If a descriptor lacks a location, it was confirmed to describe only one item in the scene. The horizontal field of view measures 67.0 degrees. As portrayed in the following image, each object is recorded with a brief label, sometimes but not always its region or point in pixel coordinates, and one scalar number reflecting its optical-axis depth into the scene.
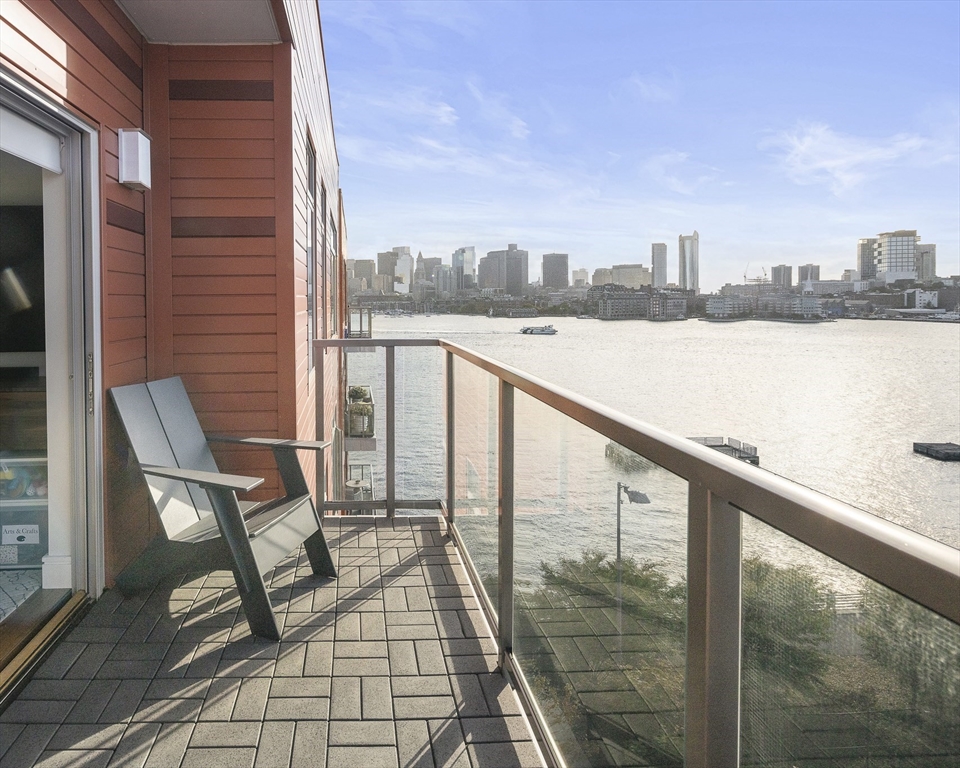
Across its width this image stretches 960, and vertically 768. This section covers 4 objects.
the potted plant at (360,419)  4.59
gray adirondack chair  2.60
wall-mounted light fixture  3.10
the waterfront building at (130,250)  2.68
